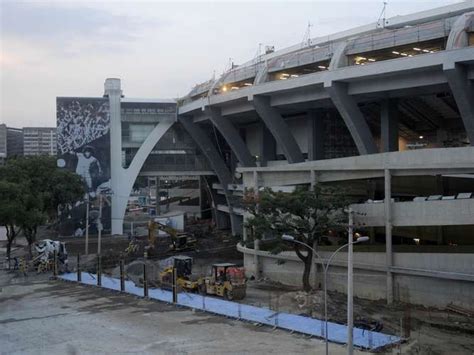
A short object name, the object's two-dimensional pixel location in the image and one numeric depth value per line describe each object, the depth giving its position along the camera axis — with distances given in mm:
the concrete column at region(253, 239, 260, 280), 46409
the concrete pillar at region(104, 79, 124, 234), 77812
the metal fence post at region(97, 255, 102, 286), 44397
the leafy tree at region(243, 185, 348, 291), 37781
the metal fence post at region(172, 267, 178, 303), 36906
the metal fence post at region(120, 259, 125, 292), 41250
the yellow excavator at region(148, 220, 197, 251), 59188
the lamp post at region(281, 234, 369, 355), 18766
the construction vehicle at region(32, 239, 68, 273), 53781
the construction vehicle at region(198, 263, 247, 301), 37875
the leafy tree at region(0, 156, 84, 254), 50062
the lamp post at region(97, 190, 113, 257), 75875
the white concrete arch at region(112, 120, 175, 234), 77812
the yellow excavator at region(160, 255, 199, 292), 41156
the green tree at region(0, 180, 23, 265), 48812
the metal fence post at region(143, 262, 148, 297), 39000
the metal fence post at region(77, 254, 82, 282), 47281
